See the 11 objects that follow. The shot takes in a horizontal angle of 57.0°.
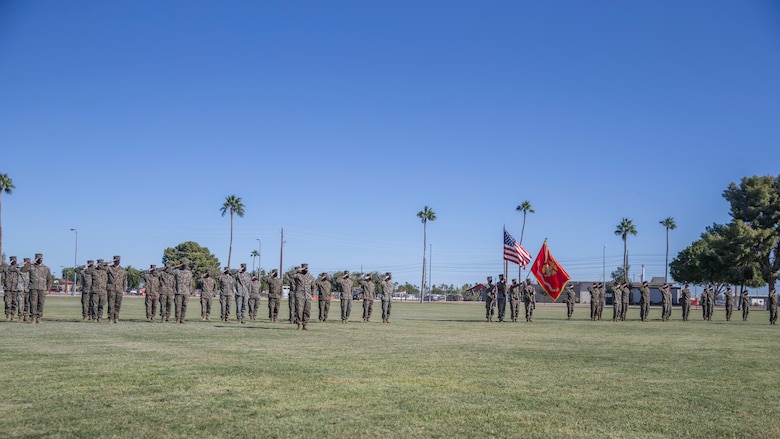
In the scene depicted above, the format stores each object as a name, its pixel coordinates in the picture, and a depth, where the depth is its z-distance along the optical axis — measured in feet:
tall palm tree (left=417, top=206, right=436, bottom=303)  371.76
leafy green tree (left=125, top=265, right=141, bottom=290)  477.36
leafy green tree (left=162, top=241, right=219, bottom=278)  417.28
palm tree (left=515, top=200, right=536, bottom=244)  355.81
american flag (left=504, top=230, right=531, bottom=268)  126.93
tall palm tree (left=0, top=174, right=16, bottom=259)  265.54
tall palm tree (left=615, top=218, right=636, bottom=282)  387.14
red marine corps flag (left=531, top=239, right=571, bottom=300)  108.99
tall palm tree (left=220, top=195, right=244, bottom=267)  339.46
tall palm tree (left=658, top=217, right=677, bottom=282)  411.13
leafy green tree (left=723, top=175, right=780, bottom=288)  230.07
